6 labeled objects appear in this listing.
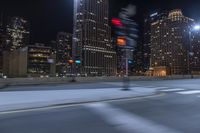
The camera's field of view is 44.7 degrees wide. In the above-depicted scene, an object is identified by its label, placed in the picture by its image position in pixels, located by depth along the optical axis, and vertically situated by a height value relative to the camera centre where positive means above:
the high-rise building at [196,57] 121.27 +8.68
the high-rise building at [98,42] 147.00 +20.67
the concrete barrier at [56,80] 25.97 -0.71
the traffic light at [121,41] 13.05 +1.74
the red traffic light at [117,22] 13.25 +2.83
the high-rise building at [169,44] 153.25 +20.51
